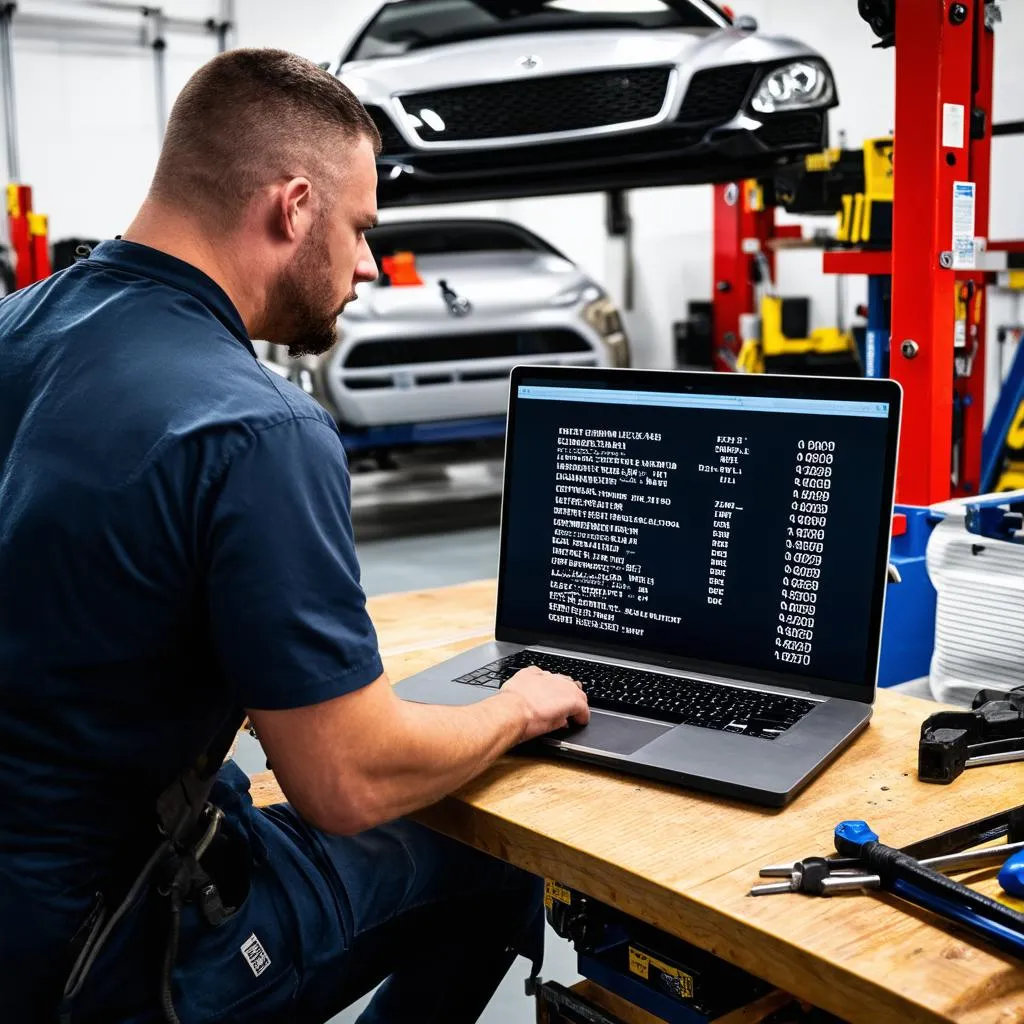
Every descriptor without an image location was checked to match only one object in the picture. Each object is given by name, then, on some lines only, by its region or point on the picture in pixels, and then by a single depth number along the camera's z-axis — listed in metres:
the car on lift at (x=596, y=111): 3.65
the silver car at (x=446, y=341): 5.16
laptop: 1.26
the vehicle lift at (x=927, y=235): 1.92
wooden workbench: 0.80
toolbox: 1.17
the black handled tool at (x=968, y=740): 1.12
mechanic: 0.99
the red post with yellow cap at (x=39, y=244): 7.25
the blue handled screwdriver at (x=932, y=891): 0.82
